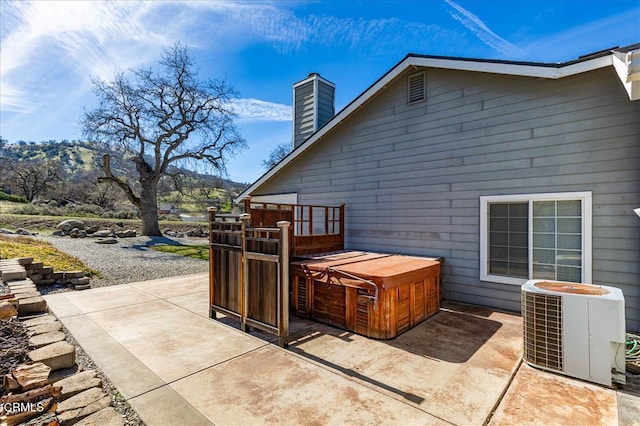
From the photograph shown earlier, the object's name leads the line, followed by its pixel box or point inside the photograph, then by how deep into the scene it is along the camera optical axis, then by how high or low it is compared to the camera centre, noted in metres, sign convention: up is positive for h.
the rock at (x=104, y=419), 1.93 -1.41
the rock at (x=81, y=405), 1.96 -1.39
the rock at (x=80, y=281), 6.30 -1.51
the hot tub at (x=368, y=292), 3.69 -1.16
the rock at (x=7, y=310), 3.46 -1.19
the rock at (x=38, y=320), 3.43 -1.33
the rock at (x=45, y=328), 3.21 -1.32
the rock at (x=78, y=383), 2.25 -1.40
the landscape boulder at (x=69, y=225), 16.27 -0.81
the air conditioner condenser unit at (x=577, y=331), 2.60 -1.13
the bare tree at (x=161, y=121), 16.23 +5.29
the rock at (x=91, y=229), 16.30 -1.02
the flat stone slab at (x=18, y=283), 4.79 -1.21
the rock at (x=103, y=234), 15.55 -1.23
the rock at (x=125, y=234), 16.00 -1.27
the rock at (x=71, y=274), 6.48 -1.41
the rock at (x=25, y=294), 4.05 -1.20
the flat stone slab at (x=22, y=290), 4.34 -1.20
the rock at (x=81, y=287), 6.20 -1.61
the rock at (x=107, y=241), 13.60 -1.40
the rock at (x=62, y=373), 2.54 -1.48
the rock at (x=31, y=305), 3.75 -1.24
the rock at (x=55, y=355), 2.61 -1.33
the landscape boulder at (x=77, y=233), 15.11 -1.16
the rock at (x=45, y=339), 2.90 -1.32
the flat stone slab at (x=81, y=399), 2.07 -1.40
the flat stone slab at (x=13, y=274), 5.06 -1.11
